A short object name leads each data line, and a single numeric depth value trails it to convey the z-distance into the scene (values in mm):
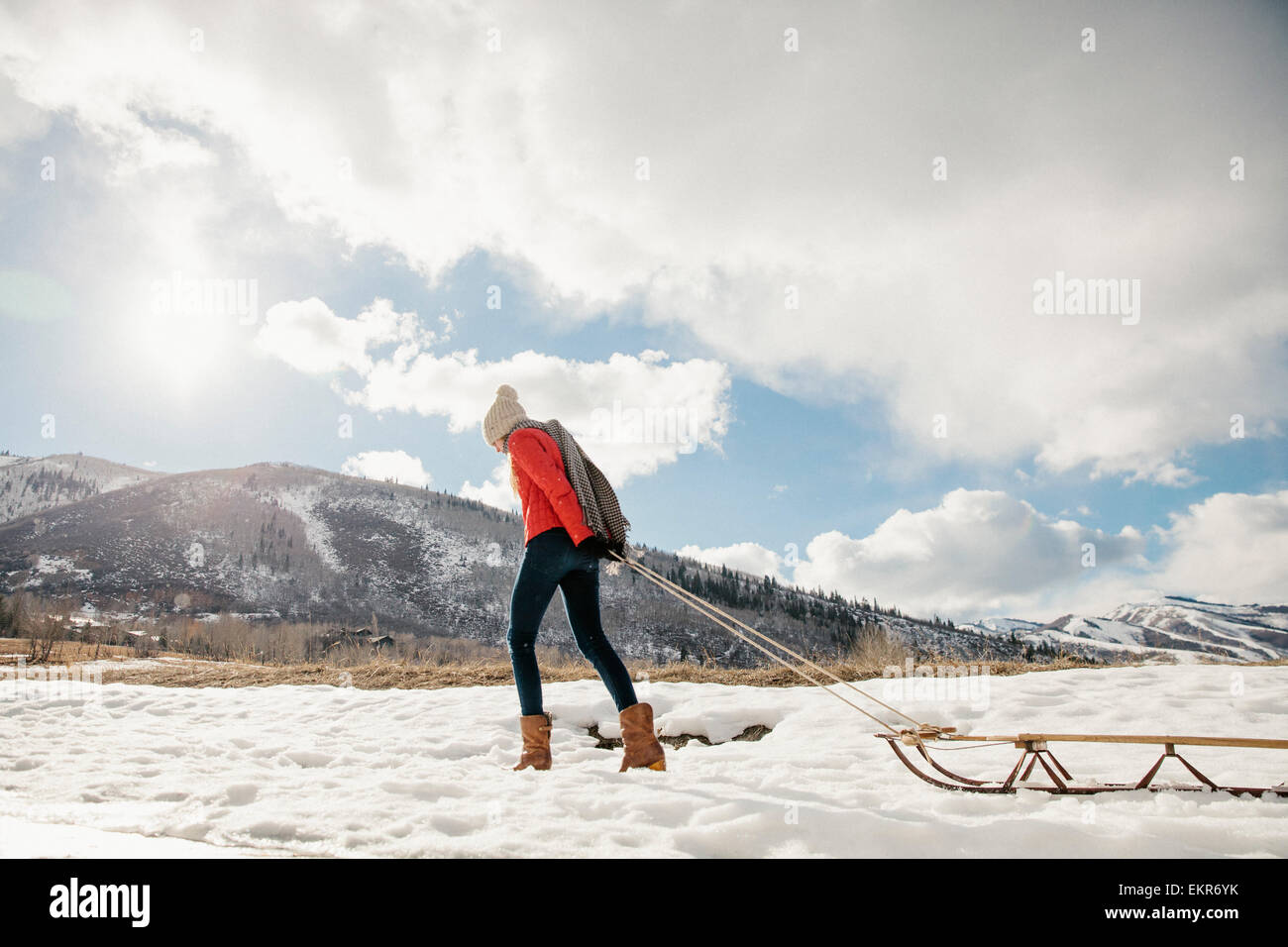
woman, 3592
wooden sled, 2239
